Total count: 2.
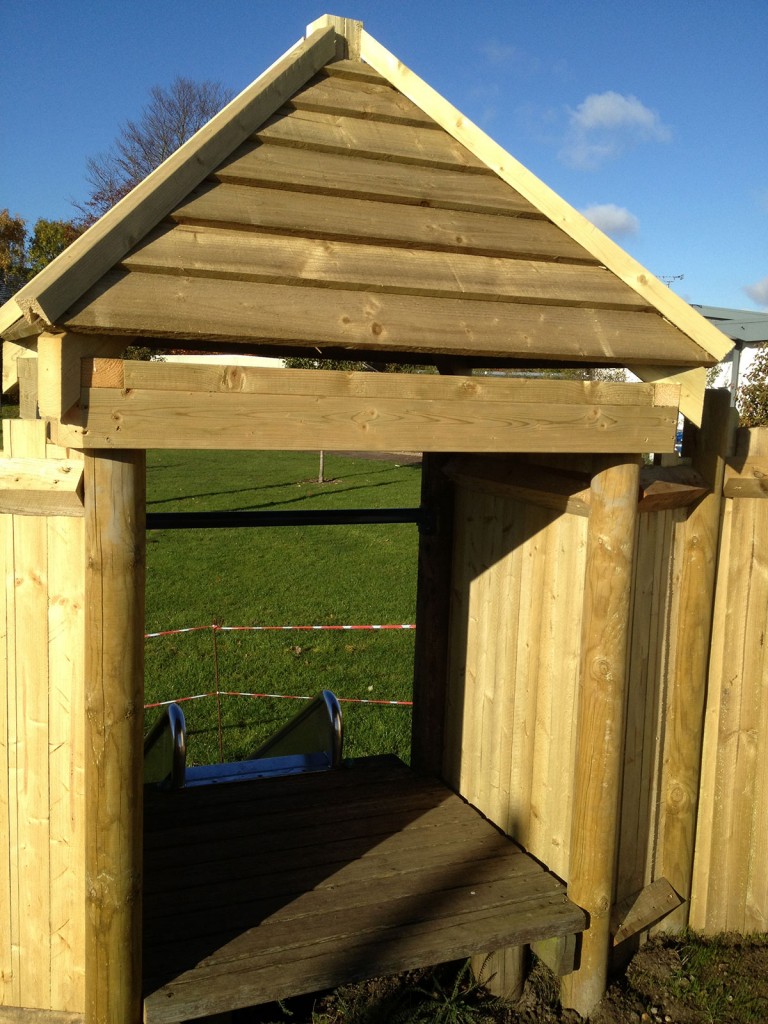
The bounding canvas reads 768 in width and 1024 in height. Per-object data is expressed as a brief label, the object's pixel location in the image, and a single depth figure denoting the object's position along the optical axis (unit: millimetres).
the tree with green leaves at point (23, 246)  38219
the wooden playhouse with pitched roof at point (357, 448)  3016
